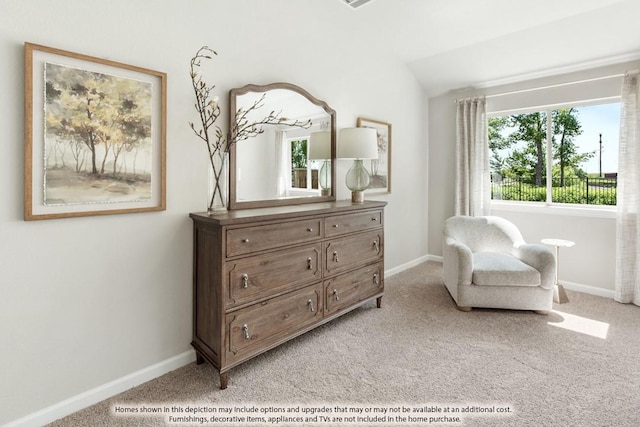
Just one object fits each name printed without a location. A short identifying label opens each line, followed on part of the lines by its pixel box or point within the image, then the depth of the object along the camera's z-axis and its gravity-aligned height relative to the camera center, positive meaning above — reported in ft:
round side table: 10.98 -2.64
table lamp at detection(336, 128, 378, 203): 10.29 +1.71
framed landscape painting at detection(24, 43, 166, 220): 5.25 +1.22
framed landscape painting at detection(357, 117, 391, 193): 12.58 +1.71
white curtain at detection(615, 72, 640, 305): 10.59 +0.30
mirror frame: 7.79 +1.31
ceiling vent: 9.62 +5.87
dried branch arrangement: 7.20 +1.93
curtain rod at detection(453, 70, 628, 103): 11.13 +4.46
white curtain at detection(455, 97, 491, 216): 13.97 +2.15
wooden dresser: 6.49 -1.48
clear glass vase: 7.53 +0.55
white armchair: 9.75 -2.04
